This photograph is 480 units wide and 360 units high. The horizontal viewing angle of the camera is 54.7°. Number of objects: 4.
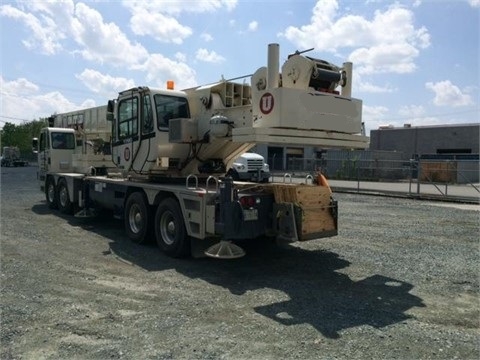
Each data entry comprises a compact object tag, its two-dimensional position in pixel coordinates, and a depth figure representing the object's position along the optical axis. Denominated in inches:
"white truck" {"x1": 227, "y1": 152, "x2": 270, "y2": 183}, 841.2
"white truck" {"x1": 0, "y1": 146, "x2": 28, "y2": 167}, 2500.0
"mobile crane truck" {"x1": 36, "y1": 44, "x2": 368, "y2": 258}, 285.9
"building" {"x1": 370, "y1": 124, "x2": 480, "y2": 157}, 1851.6
